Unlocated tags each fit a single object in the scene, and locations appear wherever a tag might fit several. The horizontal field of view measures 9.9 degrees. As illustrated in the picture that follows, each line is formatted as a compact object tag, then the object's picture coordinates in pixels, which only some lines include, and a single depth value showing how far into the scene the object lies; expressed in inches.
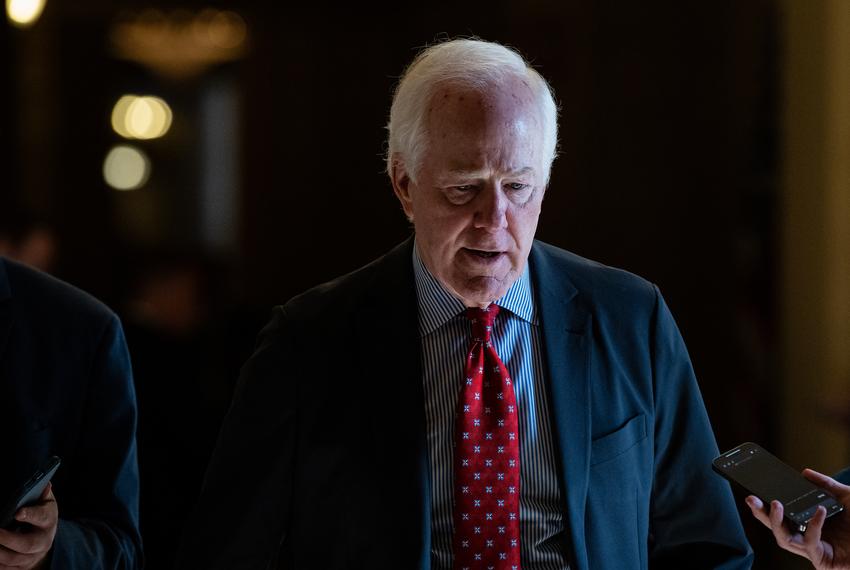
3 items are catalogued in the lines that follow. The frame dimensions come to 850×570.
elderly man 198.2
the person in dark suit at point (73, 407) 200.9
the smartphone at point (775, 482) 197.2
